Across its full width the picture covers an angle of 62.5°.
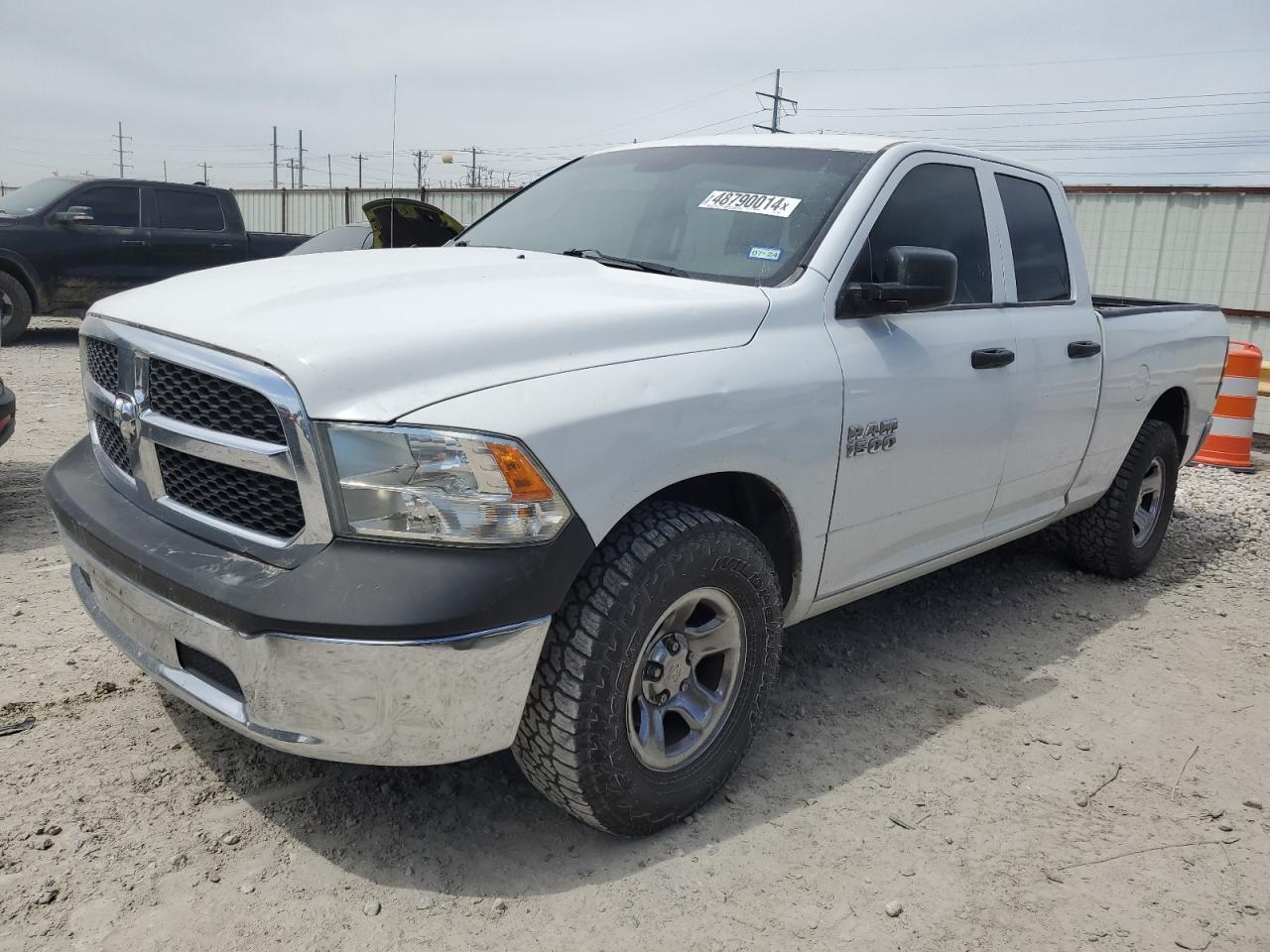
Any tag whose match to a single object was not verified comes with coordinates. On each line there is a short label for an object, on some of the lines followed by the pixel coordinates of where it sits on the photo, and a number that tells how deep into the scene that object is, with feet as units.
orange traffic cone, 25.61
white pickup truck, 7.05
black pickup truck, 35.60
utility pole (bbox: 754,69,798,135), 161.01
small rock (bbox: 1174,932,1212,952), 7.93
